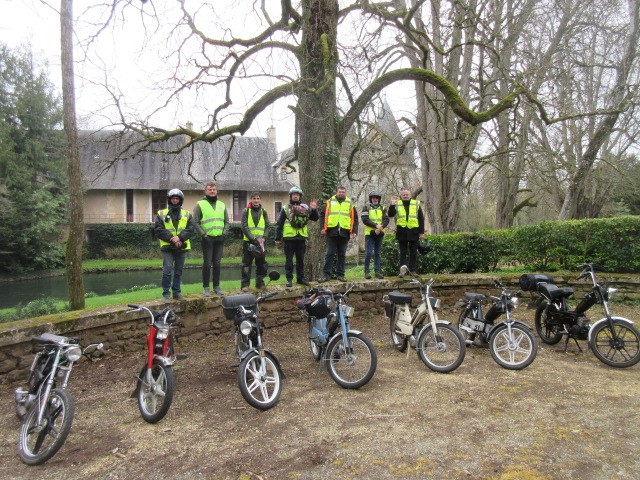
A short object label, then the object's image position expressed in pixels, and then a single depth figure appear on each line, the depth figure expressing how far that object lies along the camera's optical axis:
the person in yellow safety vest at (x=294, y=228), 7.37
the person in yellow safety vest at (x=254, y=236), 7.22
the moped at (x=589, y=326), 5.46
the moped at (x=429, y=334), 5.36
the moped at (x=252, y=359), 4.37
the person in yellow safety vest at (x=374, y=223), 8.13
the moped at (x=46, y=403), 3.63
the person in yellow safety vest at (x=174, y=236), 6.53
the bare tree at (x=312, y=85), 8.28
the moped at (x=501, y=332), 5.46
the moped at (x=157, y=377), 4.18
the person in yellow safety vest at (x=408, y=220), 8.47
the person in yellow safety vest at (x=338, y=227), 7.79
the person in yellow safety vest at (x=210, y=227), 6.94
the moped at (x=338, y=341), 4.96
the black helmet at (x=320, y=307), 5.38
